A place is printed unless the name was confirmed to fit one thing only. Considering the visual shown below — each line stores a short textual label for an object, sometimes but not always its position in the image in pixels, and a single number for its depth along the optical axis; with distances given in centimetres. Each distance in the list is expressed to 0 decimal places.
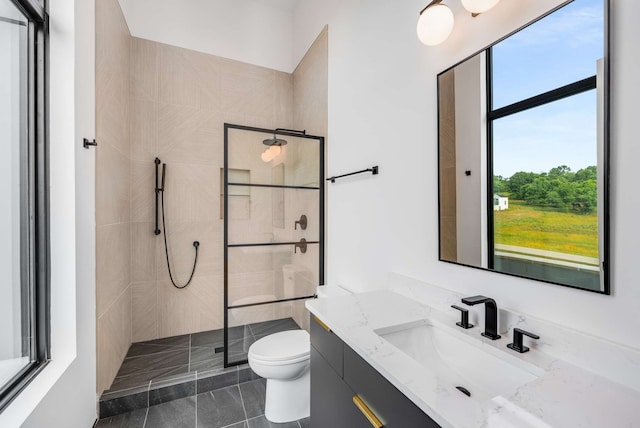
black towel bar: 165
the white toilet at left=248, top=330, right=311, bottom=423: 166
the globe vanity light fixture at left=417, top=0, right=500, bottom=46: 108
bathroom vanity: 59
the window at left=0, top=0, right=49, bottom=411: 111
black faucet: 92
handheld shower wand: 250
